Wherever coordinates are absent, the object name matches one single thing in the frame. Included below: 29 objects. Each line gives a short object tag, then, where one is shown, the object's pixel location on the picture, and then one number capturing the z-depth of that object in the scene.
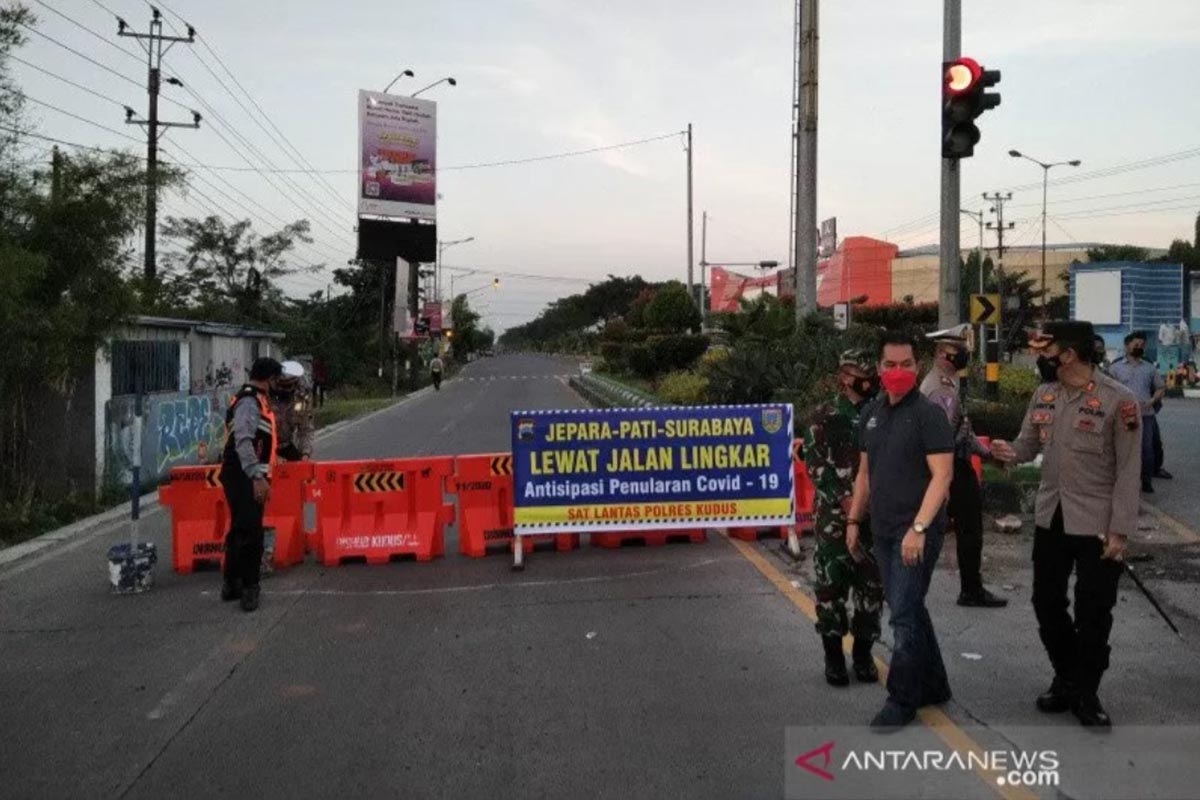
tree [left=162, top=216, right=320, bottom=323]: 43.67
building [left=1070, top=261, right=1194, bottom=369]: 55.94
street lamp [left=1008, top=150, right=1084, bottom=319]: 53.28
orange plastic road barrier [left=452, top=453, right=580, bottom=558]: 9.30
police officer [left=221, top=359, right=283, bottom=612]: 7.52
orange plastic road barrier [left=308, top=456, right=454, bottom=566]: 9.11
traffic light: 9.77
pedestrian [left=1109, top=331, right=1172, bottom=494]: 11.52
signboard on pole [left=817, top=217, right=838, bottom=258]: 18.16
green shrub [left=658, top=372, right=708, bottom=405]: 21.50
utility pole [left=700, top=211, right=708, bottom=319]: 62.65
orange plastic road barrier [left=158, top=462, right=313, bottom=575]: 9.02
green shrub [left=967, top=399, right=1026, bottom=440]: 12.20
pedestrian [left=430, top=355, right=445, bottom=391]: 47.72
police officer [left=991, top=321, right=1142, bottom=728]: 4.86
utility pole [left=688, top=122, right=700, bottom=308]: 44.34
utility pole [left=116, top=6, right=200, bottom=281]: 28.00
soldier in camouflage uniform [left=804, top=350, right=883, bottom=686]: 5.56
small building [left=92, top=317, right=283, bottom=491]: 13.79
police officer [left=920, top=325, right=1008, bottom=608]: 7.02
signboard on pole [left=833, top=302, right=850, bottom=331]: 19.42
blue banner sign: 9.11
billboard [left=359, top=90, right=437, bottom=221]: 52.06
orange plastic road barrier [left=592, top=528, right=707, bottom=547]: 9.65
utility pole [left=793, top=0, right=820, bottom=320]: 17.25
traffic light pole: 10.46
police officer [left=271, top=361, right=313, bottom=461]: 9.12
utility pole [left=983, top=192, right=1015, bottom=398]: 13.34
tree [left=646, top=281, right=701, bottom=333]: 40.38
